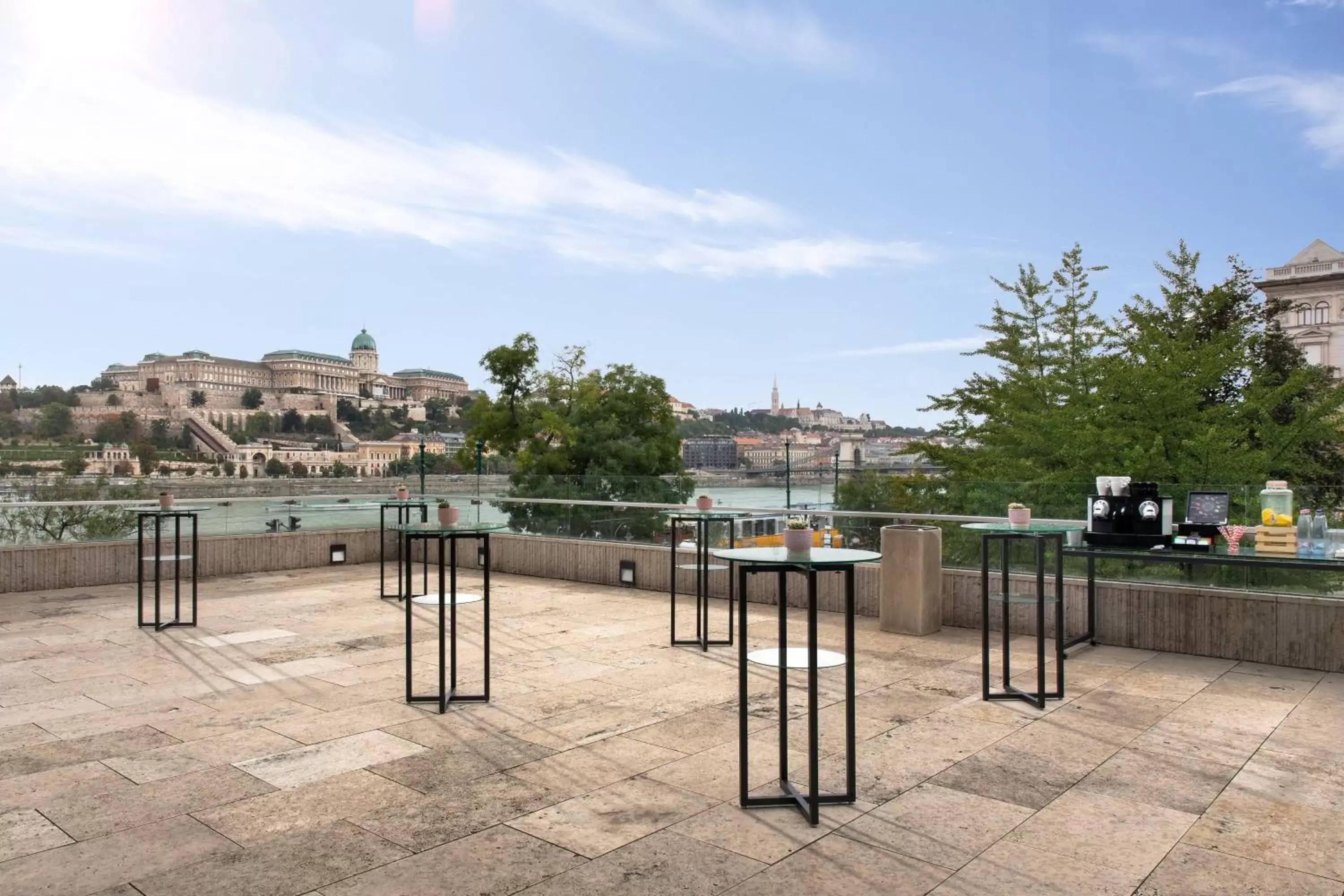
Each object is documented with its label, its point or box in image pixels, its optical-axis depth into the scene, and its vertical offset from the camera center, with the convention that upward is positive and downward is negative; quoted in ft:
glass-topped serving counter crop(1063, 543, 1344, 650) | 17.01 -2.06
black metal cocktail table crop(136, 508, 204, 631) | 22.36 -2.61
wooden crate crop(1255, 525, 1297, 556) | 17.87 -1.67
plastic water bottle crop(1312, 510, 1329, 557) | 17.65 -1.59
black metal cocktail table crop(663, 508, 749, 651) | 20.11 -2.59
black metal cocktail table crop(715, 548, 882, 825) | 10.60 -2.47
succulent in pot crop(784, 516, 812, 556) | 11.42 -1.07
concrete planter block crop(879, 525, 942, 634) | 22.22 -3.07
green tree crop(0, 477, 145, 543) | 29.68 -2.08
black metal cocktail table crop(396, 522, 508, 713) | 15.37 -2.28
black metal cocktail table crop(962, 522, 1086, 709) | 15.47 -2.49
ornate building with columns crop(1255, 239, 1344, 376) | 167.02 +30.05
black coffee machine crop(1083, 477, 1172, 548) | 19.29 -1.37
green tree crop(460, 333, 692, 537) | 121.60 +4.85
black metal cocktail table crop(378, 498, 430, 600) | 27.78 -2.12
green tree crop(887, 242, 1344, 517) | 49.55 +4.03
